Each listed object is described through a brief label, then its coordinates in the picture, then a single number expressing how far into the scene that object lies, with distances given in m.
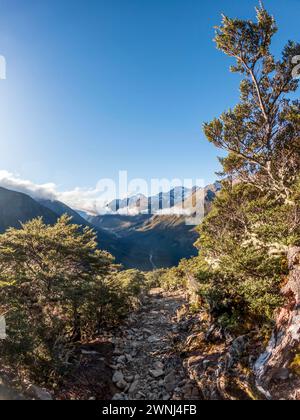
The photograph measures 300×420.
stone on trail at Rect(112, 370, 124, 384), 10.93
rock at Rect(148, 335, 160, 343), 15.47
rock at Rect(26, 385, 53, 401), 7.79
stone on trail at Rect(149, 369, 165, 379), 11.20
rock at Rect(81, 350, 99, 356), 12.93
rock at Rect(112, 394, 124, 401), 9.70
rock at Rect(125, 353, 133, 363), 12.98
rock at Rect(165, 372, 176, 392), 10.05
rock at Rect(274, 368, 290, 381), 7.16
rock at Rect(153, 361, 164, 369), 12.00
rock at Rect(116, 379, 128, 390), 10.55
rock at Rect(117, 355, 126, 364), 12.73
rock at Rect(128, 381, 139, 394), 10.24
